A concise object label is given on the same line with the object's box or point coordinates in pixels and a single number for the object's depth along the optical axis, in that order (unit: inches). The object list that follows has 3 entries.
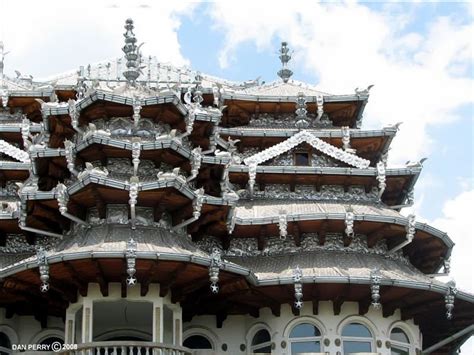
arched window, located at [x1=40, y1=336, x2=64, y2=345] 1354.6
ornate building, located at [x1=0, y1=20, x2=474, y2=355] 1234.6
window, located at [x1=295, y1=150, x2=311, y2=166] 1560.0
